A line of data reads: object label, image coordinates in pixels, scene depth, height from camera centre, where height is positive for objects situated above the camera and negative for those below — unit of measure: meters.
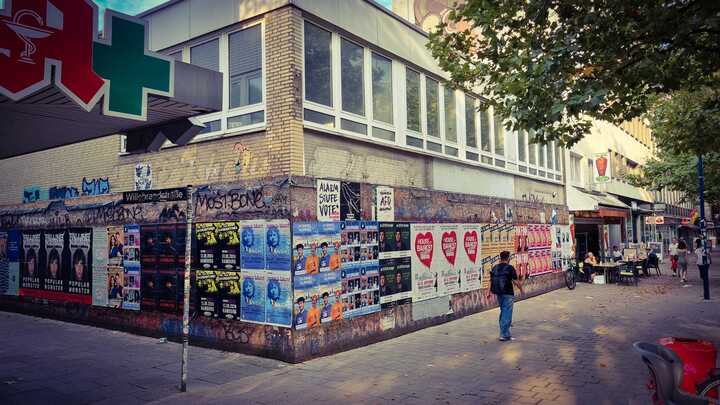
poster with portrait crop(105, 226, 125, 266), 11.23 -0.15
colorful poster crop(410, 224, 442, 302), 11.13 -0.68
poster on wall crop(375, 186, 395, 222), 10.28 +0.60
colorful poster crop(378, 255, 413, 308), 10.22 -1.02
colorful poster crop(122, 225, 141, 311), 10.83 -0.68
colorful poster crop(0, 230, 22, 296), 13.79 -0.66
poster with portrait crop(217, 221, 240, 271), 9.16 -0.20
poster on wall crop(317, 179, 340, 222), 8.95 +0.60
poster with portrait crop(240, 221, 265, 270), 8.77 -0.18
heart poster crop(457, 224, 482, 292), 12.84 -0.70
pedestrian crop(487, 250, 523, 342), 9.96 -1.19
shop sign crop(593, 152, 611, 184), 25.45 +3.05
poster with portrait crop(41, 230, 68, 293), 12.59 -0.56
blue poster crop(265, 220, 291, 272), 8.41 -0.20
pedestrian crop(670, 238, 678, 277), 24.21 -1.42
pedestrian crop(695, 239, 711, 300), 15.52 -1.27
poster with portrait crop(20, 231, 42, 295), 13.20 -0.62
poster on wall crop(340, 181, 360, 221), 9.42 +0.61
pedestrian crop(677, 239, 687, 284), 20.47 -1.24
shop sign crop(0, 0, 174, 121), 5.07 +2.00
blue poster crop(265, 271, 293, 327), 8.34 -1.09
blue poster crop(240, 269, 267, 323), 8.71 -1.07
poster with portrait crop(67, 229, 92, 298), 11.91 -0.60
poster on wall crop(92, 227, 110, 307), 11.52 -0.68
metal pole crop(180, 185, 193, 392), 6.86 -1.06
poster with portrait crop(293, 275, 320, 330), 8.37 -1.15
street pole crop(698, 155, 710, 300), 15.56 -0.43
